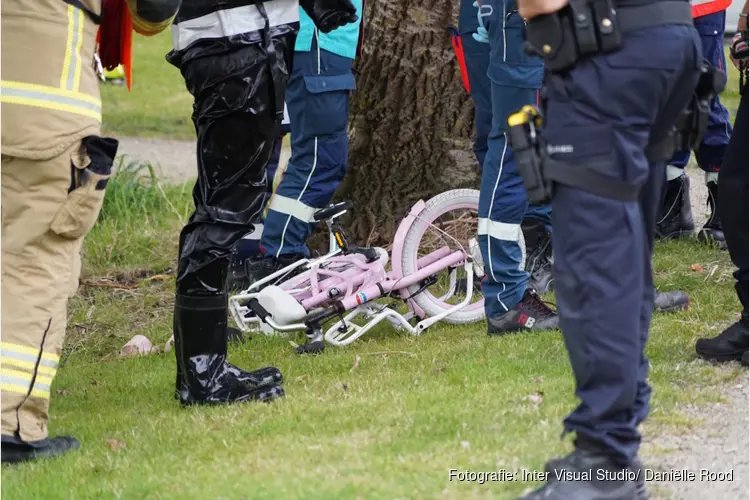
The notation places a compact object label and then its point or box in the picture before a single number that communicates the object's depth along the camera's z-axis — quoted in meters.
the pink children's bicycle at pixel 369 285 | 10.53
